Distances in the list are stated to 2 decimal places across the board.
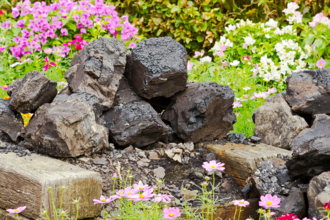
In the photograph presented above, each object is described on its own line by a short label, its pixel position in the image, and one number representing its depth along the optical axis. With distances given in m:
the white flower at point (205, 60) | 4.97
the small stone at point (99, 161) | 2.39
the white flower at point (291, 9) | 5.57
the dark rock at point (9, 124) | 2.54
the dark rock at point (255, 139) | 3.00
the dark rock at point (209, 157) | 2.75
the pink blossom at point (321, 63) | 4.35
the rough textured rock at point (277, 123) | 3.00
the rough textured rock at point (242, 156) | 2.63
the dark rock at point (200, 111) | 2.79
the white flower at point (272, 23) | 5.59
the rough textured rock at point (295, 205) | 2.17
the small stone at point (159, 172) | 2.54
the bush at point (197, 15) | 6.38
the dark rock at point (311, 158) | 2.10
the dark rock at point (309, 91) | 2.94
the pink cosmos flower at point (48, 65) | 4.44
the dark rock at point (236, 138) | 2.99
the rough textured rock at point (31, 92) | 2.48
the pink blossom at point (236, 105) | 3.81
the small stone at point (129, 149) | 2.66
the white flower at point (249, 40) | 5.28
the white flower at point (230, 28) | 5.78
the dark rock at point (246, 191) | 2.53
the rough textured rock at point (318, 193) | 1.92
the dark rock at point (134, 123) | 2.63
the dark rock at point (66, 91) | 2.68
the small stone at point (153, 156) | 2.69
